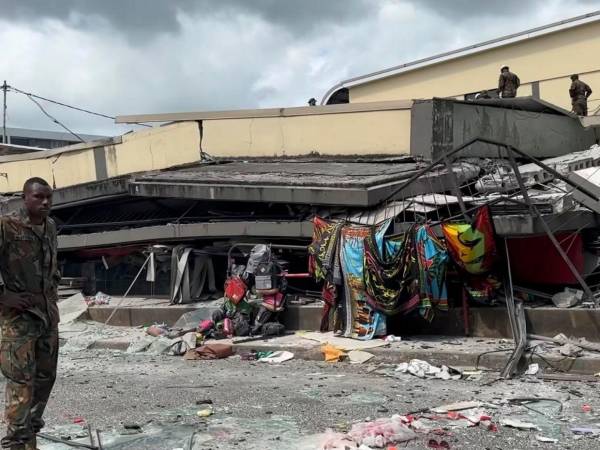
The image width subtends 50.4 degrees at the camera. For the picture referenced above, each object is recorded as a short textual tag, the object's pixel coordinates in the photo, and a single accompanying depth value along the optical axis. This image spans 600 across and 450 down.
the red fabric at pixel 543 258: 9.03
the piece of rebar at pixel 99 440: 4.67
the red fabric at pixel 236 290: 9.57
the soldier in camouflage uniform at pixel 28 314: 4.03
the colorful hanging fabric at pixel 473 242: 8.29
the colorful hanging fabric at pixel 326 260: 9.04
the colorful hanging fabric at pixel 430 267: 8.45
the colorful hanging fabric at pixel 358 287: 8.71
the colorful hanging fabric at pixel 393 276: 8.48
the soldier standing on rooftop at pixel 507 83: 17.05
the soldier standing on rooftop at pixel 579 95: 16.75
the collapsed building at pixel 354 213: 8.52
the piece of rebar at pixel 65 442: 4.67
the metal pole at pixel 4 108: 26.11
